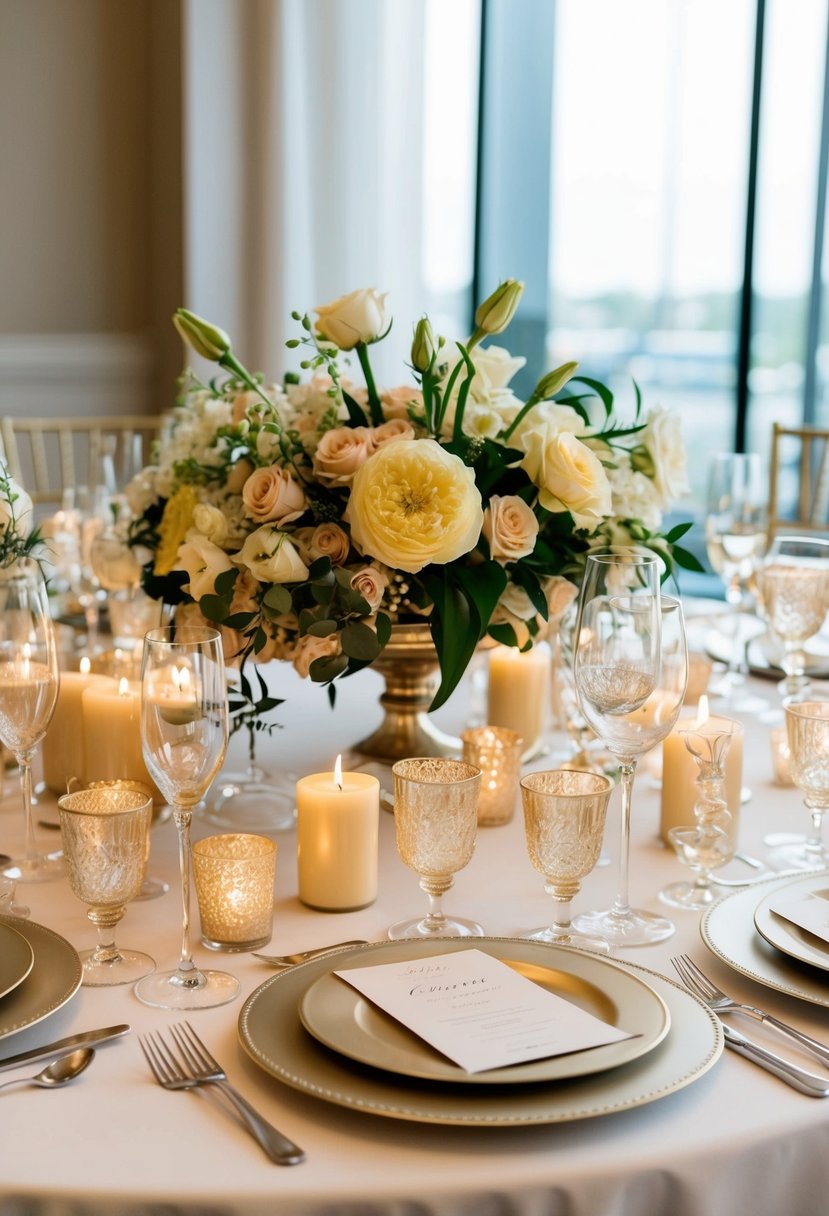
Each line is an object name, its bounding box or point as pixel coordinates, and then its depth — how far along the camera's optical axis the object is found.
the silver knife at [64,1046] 0.85
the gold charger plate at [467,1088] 0.76
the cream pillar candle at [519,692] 1.54
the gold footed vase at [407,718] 1.46
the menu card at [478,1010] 0.82
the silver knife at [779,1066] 0.83
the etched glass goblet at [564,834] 1.00
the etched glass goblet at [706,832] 1.17
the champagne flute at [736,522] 1.87
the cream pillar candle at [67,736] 1.38
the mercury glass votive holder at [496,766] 1.32
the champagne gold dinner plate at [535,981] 0.79
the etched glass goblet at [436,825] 1.02
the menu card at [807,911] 1.00
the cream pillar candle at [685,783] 1.27
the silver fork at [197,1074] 0.75
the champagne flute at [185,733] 0.96
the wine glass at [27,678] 1.17
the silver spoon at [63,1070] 0.83
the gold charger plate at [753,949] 0.95
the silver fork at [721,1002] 0.88
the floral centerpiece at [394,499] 1.24
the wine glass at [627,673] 1.06
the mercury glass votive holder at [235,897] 1.03
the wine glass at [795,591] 1.57
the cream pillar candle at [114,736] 1.31
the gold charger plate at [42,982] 0.88
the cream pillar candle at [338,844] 1.12
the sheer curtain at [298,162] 3.84
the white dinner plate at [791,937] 0.96
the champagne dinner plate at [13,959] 0.90
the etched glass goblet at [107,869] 0.99
